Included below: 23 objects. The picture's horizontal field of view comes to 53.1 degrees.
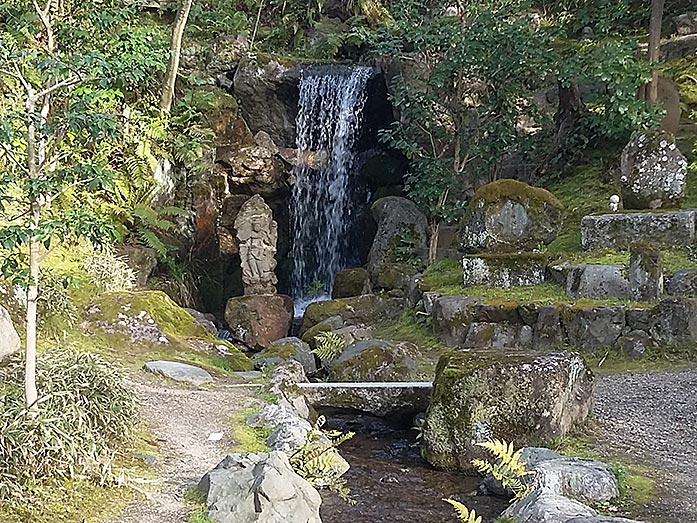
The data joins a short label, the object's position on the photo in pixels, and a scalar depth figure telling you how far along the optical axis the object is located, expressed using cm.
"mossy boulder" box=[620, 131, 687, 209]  1086
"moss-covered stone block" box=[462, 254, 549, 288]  1093
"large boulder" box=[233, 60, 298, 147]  1736
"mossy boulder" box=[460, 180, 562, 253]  1090
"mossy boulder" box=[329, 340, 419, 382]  910
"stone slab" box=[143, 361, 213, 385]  792
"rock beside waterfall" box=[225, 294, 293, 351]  1313
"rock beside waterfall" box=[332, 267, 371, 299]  1461
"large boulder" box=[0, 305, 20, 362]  679
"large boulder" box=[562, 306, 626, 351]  933
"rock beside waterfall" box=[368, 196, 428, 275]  1456
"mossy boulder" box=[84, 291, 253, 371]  891
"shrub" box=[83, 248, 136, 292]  1056
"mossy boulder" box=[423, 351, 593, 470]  641
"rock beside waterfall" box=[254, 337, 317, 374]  1019
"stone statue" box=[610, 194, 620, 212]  1123
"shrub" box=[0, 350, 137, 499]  429
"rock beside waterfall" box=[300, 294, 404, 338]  1302
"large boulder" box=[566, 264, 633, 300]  980
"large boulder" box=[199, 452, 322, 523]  416
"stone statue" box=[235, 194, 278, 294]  1391
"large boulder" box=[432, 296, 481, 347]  1043
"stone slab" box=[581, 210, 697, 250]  1059
